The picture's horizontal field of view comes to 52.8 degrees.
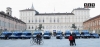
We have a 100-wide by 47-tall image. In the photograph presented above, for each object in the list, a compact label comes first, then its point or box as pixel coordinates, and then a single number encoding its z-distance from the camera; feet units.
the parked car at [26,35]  75.54
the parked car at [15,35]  73.52
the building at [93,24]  114.86
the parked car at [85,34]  77.80
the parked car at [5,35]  72.40
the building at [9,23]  96.79
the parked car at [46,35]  74.29
